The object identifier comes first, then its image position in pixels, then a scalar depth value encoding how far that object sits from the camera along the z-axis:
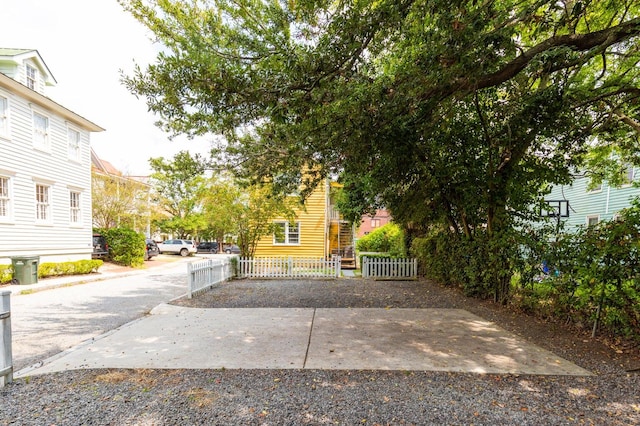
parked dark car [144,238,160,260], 21.67
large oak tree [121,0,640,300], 3.98
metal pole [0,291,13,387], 3.27
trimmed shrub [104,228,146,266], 17.06
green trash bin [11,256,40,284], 10.44
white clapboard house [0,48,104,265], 11.64
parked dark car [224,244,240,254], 36.77
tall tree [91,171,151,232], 20.78
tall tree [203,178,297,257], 12.72
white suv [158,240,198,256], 30.19
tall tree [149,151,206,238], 34.16
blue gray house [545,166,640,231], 12.69
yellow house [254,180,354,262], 18.64
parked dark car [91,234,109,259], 16.77
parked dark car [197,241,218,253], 35.47
